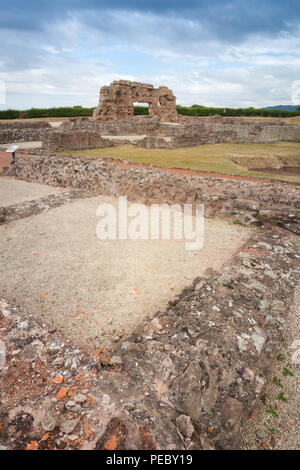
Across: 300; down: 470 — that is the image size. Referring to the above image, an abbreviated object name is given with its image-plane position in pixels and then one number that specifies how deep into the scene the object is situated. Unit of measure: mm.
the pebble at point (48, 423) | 2084
